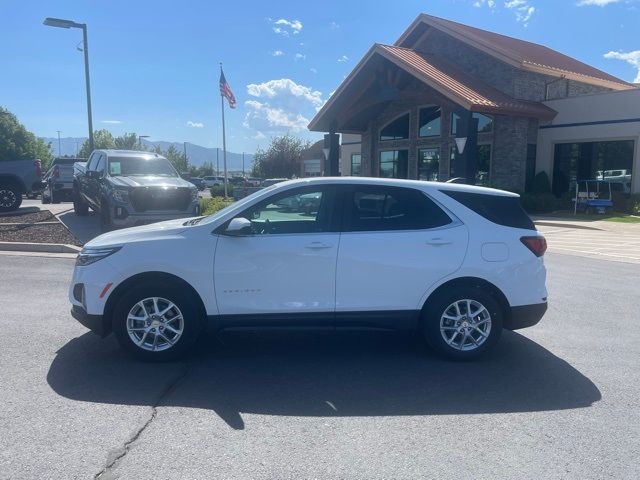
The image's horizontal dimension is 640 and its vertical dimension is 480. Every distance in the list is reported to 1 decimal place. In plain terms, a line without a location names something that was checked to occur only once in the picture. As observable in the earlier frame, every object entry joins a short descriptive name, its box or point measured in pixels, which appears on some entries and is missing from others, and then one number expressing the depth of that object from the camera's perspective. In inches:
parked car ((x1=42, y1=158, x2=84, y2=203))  845.8
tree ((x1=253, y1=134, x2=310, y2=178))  2539.4
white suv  193.6
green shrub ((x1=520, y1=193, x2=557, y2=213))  867.4
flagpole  1189.8
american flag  1087.0
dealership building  868.6
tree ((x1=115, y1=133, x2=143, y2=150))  2891.2
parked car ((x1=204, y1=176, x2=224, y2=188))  2347.3
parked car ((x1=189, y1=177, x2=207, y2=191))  2118.1
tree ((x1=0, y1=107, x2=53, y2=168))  2247.8
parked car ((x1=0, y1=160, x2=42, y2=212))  652.1
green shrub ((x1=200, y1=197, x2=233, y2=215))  624.7
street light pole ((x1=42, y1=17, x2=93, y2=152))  661.3
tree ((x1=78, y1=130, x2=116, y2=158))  2852.4
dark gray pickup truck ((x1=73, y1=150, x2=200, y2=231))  475.2
